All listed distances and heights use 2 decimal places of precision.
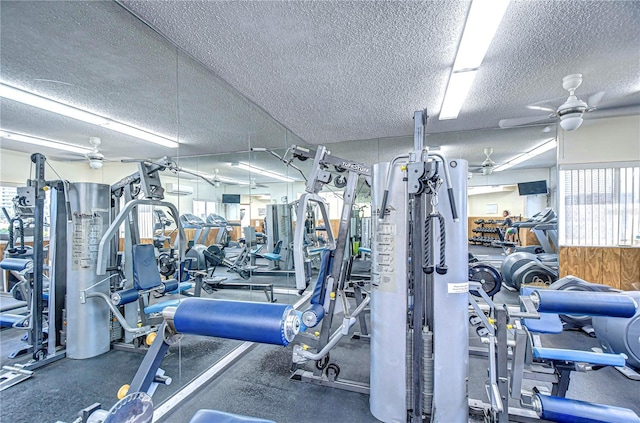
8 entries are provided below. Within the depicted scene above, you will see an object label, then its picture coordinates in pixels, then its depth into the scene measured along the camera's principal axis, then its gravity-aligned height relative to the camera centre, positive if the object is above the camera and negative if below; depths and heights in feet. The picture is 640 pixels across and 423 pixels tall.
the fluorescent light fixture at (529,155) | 14.33 +3.21
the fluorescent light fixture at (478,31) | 6.13 +4.44
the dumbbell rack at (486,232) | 19.29 -1.31
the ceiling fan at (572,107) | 9.36 +3.55
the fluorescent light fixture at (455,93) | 9.31 +4.47
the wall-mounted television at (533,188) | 14.91 +1.42
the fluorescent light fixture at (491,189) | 16.60 +1.49
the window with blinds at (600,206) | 13.16 +0.39
